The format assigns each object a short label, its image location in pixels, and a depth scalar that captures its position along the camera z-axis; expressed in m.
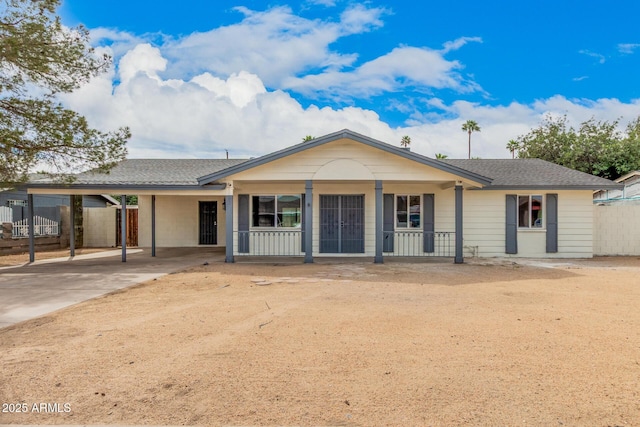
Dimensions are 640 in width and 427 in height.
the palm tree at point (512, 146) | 38.22
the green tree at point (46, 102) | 10.20
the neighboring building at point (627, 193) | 18.27
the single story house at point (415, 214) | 13.76
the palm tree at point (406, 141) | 42.13
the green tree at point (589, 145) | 25.55
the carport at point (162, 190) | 12.56
